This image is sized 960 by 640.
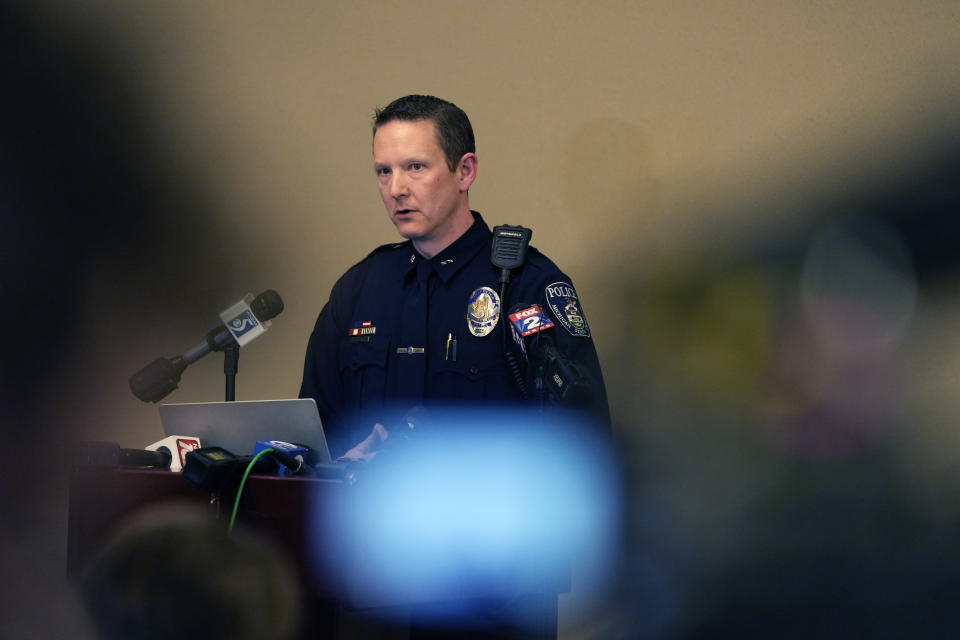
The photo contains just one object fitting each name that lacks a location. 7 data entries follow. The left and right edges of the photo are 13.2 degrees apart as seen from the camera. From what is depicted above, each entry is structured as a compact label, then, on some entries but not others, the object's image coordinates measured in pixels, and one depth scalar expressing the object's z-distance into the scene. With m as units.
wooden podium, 6.12
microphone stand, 6.63
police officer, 6.65
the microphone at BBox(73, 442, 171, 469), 6.30
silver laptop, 6.26
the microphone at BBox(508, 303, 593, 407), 6.14
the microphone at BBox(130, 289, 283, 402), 6.56
